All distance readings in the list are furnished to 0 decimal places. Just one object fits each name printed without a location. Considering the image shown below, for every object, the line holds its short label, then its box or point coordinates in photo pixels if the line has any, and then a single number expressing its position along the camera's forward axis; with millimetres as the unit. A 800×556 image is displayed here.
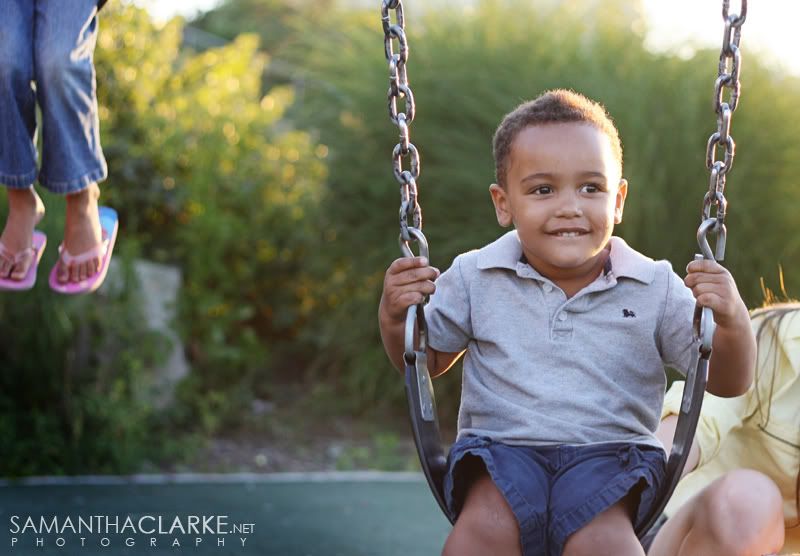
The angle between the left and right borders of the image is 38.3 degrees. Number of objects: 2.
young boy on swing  2326
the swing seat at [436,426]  2262
